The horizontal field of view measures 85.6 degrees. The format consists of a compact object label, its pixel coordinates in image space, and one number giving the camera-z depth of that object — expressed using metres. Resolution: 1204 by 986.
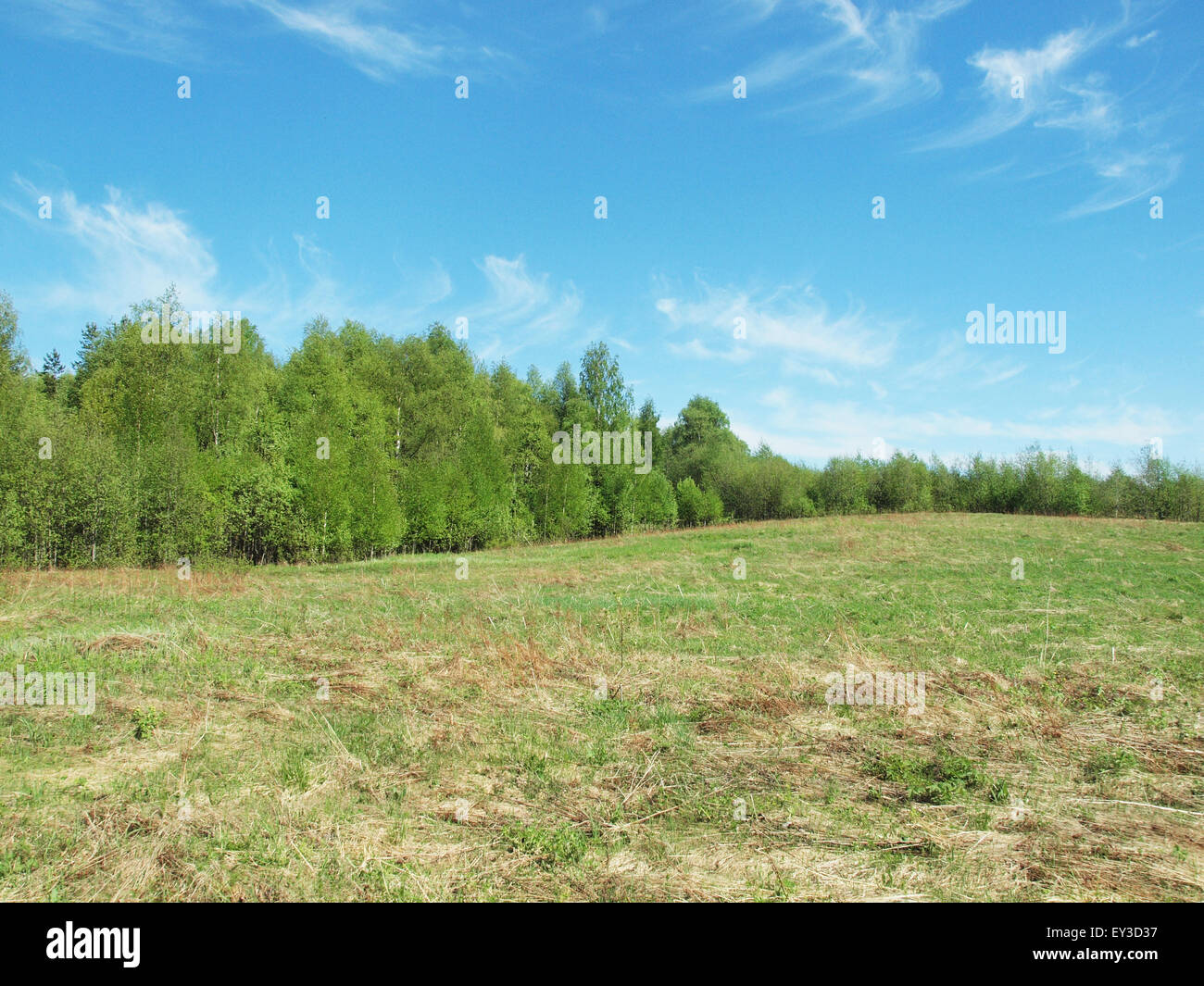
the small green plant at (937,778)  6.25
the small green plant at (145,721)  7.82
